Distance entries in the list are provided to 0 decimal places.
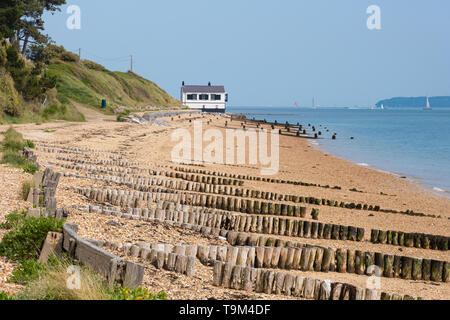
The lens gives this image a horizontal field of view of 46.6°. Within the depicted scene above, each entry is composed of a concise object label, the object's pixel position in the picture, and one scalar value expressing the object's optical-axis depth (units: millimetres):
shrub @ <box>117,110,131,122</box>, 46106
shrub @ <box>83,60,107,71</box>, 84488
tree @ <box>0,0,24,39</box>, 44375
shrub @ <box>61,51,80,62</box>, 68438
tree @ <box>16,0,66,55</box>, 49844
